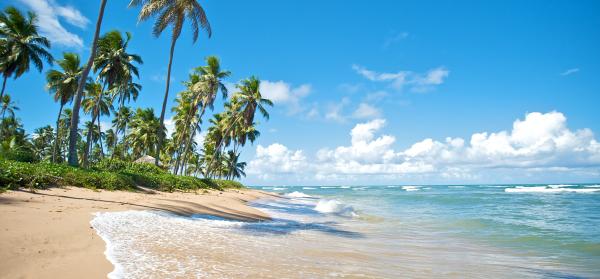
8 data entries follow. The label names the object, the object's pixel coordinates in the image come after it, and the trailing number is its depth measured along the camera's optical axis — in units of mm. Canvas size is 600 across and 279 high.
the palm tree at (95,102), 33762
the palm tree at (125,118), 45562
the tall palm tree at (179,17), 20688
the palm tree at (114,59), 25250
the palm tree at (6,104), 44750
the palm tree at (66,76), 28812
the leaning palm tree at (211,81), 30172
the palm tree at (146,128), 44625
